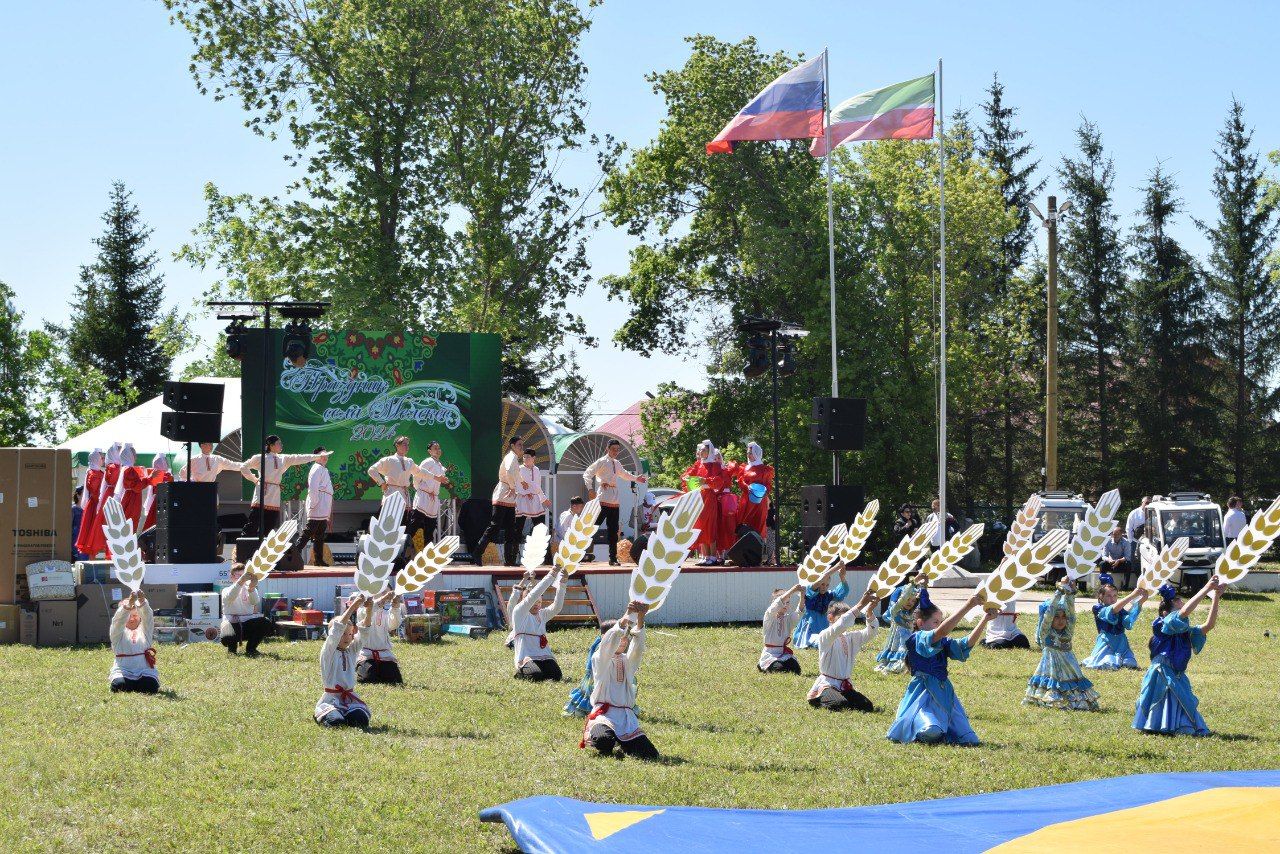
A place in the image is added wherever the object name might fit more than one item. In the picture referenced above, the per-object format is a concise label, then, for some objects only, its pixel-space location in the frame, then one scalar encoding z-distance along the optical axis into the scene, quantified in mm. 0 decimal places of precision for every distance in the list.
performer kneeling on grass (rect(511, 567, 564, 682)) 12867
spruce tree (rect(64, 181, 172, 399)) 53062
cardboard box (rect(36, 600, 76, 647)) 15211
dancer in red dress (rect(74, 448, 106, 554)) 19484
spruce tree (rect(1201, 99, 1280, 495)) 42875
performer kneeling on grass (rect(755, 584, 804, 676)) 13797
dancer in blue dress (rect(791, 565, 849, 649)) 15469
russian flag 25562
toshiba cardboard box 15438
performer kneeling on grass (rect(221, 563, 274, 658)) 14344
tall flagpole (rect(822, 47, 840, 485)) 25188
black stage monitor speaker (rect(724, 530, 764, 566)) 19594
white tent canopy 28156
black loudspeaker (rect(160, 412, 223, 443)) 17094
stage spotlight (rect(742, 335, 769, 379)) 20812
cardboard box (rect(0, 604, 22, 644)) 15297
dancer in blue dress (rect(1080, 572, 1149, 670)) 13391
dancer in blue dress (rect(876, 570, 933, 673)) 14352
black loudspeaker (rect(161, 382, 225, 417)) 17031
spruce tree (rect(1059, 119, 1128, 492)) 42812
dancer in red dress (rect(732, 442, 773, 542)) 19969
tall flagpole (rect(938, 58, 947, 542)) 24219
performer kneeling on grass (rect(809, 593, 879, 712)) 11336
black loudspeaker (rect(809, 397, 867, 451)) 19797
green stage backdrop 21391
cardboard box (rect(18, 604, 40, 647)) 15211
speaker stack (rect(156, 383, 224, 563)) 16641
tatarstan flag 24609
